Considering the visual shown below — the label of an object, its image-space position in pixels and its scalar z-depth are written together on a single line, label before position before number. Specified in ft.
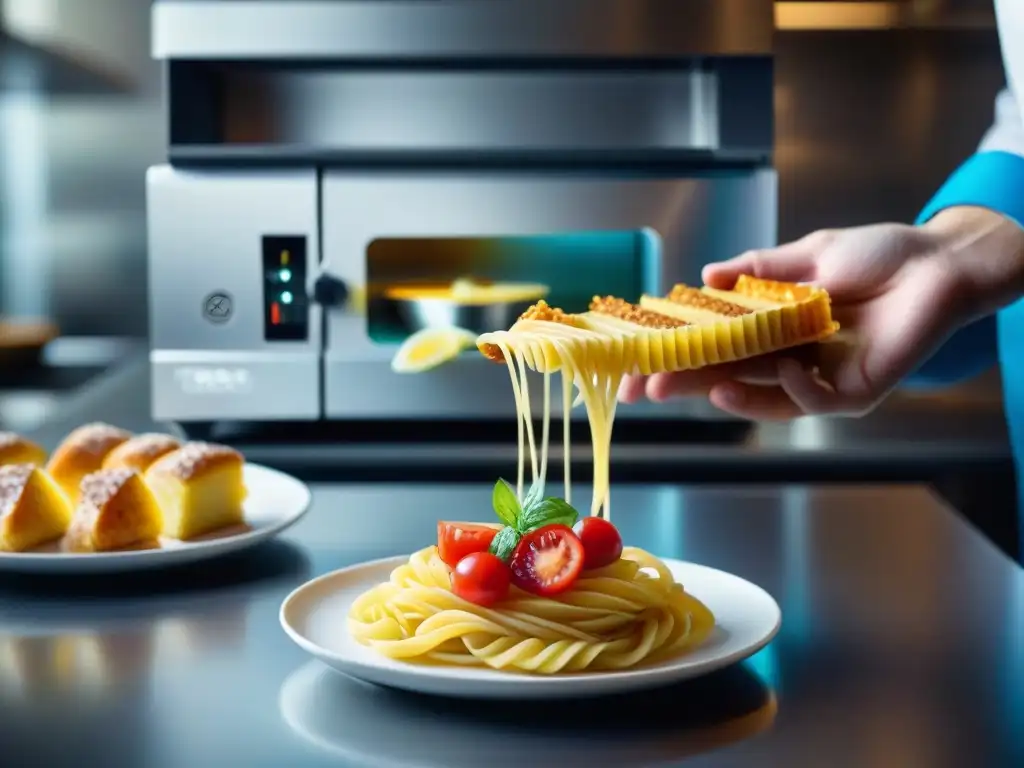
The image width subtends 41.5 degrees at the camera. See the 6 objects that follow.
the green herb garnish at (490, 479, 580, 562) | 3.04
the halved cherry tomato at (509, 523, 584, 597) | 2.96
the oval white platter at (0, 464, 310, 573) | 3.58
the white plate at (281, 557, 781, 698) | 2.61
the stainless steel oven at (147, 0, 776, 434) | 6.33
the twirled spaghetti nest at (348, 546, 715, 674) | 2.81
